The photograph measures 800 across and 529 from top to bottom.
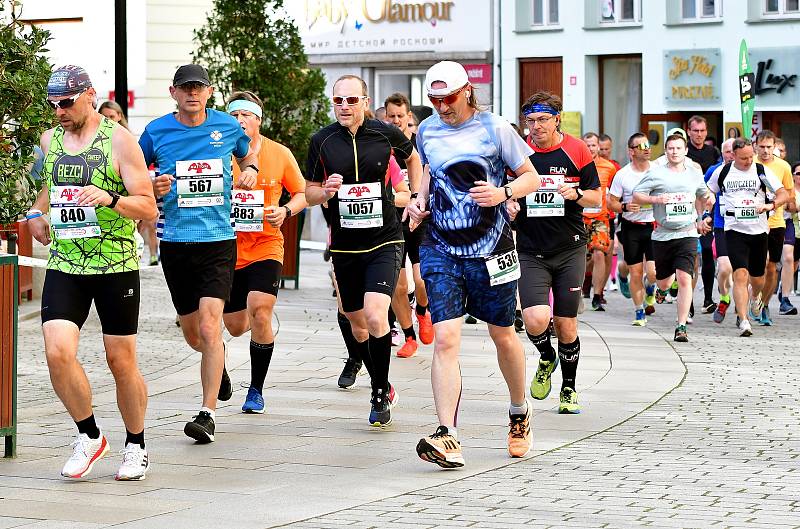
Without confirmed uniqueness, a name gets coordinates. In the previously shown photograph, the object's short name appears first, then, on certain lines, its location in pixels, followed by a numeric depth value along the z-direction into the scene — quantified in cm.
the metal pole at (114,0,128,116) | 1767
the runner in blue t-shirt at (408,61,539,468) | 869
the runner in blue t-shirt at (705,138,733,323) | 1738
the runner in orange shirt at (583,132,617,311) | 1891
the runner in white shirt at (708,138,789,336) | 1686
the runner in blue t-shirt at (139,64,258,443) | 950
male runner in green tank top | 801
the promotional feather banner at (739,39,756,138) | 2150
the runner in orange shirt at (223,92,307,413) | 1060
